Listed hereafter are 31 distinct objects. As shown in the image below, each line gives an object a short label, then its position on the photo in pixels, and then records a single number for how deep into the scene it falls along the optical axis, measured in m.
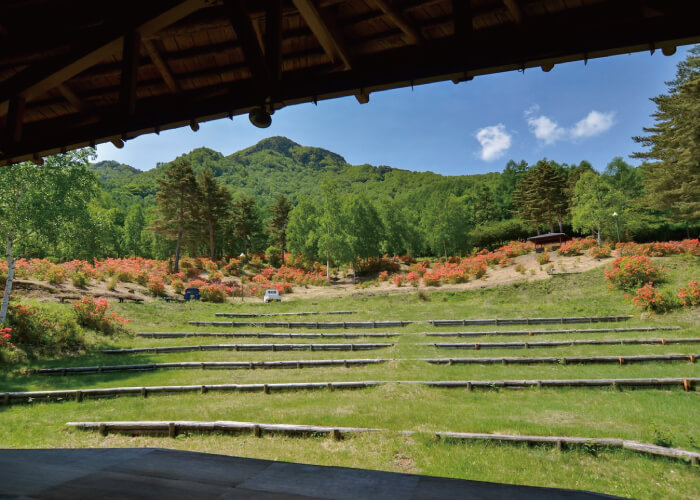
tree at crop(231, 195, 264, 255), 60.16
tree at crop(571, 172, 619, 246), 40.50
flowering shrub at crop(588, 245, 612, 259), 34.31
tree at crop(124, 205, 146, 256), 69.81
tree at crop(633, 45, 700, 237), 28.72
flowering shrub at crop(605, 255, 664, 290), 24.31
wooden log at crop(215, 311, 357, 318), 27.17
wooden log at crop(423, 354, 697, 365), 13.44
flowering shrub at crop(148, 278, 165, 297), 31.47
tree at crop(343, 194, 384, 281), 45.72
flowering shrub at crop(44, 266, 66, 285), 25.33
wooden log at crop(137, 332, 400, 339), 20.86
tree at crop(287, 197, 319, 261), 53.06
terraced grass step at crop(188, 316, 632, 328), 20.75
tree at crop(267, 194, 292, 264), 62.25
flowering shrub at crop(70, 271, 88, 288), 26.55
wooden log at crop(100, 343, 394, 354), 18.19
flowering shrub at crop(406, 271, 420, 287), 37.50
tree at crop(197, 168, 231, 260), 51.34
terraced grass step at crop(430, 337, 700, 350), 15.56
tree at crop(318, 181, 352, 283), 44.75
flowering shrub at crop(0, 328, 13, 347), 15.34
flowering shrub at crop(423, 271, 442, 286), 36.20
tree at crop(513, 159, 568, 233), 51.78
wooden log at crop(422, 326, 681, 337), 17.62
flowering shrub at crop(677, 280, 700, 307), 19.62
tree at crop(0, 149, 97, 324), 17.23
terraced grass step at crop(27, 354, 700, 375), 13.50
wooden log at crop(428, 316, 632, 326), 20.52
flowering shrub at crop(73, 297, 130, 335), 20.27
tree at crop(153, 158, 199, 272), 46.22
